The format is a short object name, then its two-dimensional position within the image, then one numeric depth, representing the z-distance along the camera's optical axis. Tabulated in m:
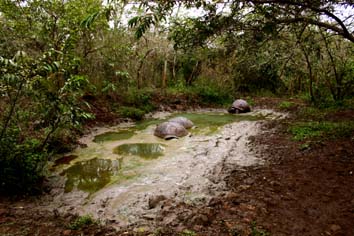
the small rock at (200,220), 3.20
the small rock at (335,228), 3.01
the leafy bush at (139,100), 10.70
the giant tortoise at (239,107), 11.81
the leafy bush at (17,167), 3.94
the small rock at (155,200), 3.79
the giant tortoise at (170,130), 7.39
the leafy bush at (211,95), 13.70
